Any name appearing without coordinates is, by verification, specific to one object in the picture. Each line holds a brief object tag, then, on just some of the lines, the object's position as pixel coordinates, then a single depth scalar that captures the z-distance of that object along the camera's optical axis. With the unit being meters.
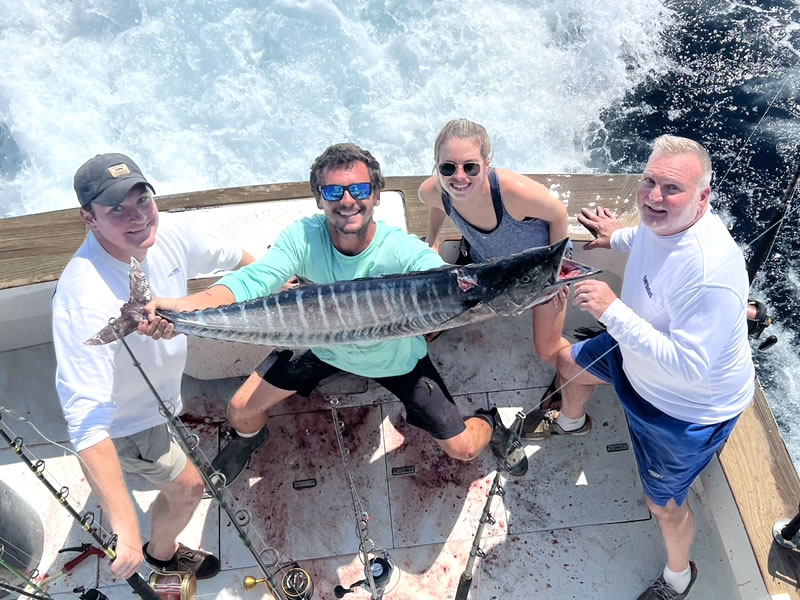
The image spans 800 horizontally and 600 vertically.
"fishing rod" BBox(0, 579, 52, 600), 2.04
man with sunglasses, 2.38
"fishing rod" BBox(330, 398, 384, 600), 2.43
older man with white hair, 2.03
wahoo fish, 2.20
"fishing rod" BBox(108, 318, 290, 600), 2.16
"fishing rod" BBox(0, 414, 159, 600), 2.16
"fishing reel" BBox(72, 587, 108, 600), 2.45
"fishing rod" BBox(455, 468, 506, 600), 2.61
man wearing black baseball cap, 2.12
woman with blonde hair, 2.52
